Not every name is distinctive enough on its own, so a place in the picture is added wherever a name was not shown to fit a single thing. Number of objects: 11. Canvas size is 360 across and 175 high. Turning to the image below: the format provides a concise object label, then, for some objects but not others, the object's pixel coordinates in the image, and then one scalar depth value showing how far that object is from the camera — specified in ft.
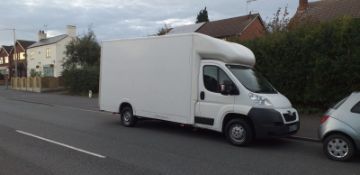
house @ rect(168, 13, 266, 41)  141.16
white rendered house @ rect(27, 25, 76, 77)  197.16
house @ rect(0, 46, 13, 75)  268.41
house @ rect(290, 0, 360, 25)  90.57
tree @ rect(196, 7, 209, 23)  202.49
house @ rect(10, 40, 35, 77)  243.40
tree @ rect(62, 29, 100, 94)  146.61
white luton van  30.17
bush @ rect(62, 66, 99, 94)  108.27
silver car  25.03
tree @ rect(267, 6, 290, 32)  69.26
